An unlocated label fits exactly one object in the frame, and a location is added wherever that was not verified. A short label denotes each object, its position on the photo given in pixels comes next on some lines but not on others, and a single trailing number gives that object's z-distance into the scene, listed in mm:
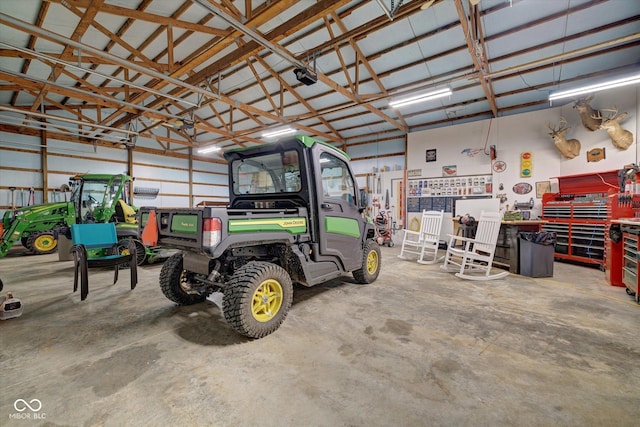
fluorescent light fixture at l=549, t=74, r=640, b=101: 4134
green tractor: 5734
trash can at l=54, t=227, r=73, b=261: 5453
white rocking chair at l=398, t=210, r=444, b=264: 5715
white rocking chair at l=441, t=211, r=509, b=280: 4104
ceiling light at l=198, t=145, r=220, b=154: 9832
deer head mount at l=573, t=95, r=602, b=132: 5469
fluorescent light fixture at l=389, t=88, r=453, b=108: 5285
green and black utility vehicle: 2096
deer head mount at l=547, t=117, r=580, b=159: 5887
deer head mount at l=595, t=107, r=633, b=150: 5242
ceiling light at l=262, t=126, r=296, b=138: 8227
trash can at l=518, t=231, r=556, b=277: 4281
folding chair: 2893
